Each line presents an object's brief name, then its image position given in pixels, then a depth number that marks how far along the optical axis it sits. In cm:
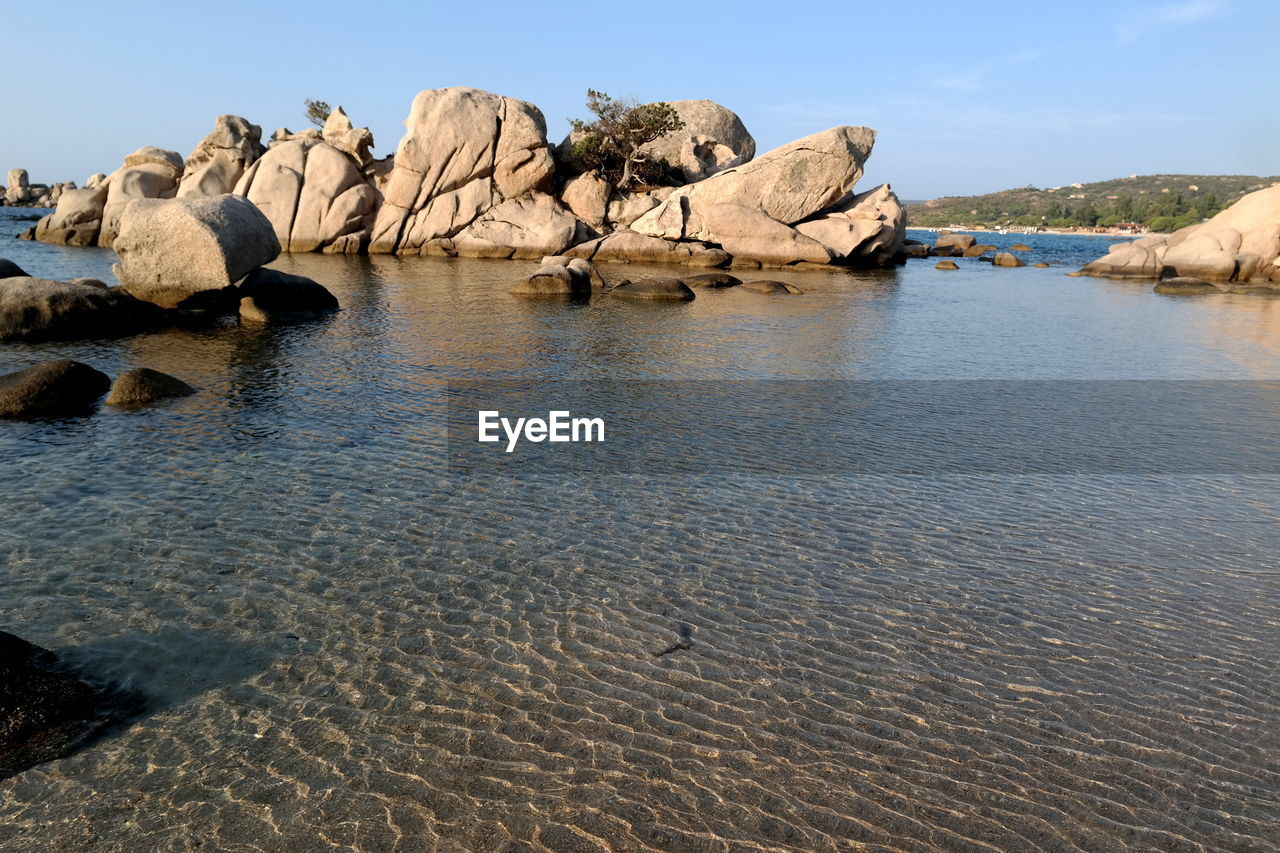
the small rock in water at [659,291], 2977
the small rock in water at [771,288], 3322
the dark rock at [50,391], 1211
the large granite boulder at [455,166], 4728
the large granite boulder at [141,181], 4806
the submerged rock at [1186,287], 3997
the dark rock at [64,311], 1772
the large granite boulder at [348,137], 4909
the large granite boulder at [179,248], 2039
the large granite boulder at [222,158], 5034
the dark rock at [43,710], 488
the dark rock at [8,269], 2308
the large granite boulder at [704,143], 5731
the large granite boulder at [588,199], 5034
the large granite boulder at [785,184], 4603
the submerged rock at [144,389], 1287
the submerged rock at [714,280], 3488
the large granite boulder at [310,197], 4628
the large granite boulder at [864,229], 4647
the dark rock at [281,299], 2219
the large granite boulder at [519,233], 4700
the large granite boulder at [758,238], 4475
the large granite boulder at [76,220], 4819
